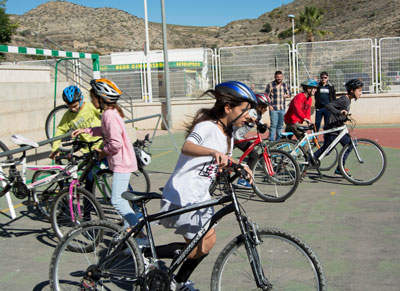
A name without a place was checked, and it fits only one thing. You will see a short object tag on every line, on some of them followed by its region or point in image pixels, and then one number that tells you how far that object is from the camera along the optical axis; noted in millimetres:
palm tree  59719
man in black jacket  12453
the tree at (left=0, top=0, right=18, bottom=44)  43653
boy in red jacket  8789
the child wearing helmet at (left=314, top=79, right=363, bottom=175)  7629
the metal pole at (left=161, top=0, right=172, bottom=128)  16703
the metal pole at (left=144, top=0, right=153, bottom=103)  18438
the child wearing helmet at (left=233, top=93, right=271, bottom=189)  6738
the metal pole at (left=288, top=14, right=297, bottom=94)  17359
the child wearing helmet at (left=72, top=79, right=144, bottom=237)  4465
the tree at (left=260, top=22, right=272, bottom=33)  97812
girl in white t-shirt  3131
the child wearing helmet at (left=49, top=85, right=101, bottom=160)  5918
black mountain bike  2852
